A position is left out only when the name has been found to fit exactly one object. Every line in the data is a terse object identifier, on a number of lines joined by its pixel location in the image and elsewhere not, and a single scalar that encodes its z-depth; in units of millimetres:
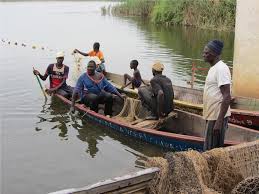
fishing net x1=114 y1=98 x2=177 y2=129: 8751
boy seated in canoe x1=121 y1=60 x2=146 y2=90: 10242
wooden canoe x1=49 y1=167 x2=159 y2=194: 4256
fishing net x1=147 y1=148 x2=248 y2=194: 4496
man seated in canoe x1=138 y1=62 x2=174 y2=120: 7750
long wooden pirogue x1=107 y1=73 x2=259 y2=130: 8055
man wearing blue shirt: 9094
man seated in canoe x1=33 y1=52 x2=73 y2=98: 10625
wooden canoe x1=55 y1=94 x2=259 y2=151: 6797
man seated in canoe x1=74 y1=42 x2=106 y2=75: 12145
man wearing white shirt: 5309
